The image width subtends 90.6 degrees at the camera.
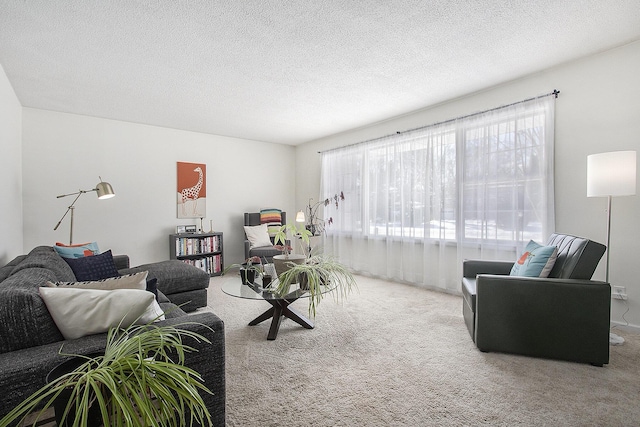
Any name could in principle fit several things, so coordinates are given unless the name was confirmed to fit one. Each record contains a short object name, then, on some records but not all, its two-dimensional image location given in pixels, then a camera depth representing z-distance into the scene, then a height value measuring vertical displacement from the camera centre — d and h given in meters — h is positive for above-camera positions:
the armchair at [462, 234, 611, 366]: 2.16 -0.70
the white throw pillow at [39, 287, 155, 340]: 1.30 -0.41
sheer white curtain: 3.29 +0.22
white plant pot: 2.87 -0.46
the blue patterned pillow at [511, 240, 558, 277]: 2.39 -0.38
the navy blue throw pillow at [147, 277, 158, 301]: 2.01 -0.47
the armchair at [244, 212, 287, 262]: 5.05 -0.61
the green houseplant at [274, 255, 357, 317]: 2.28 -0.49
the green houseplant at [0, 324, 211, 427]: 0.75 -0.46
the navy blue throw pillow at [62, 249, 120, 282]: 2.81 -0.52
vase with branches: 5.65 -0.07
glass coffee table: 2.58 -0.70
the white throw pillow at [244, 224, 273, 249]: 5.34 -0.42
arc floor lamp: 3.55 +0.23
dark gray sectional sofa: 1.07 -0.52
